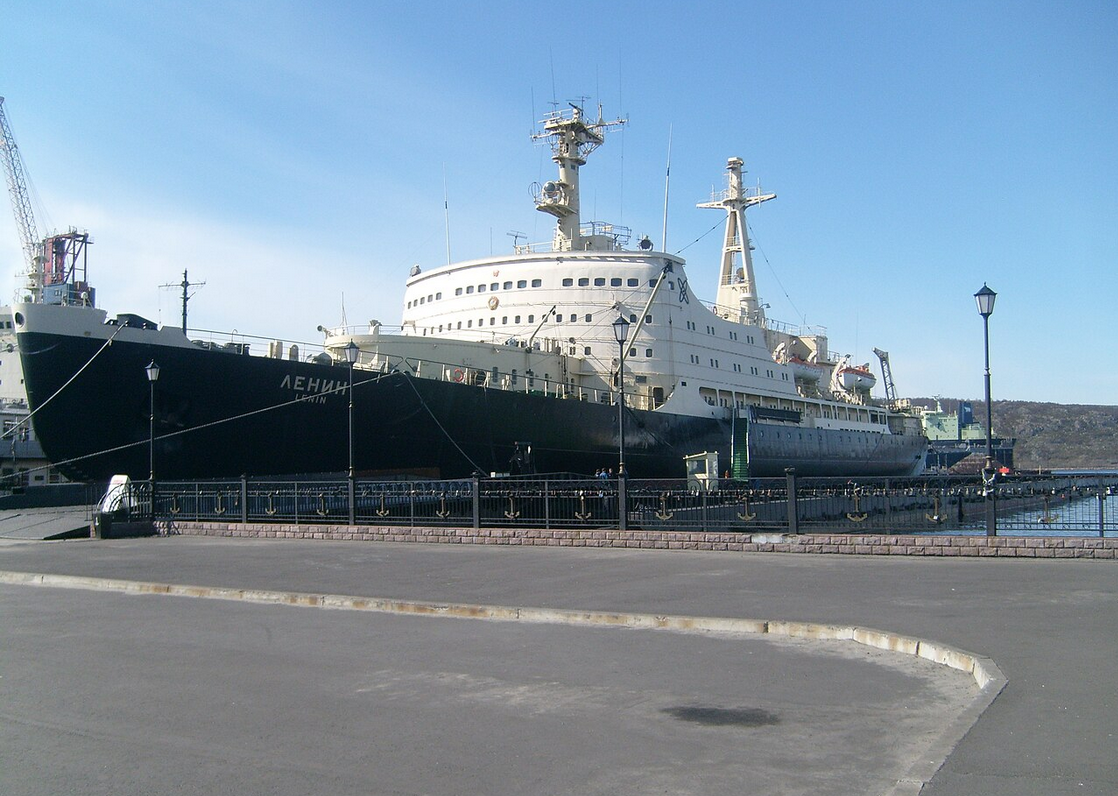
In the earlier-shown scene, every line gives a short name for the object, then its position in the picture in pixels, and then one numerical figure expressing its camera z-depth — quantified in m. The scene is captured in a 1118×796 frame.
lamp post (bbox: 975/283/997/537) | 13.56
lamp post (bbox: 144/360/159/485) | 19.09
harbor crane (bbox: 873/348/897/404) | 54.88
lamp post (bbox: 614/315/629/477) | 18.00
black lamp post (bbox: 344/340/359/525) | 19.14
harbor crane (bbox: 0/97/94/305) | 76.00
